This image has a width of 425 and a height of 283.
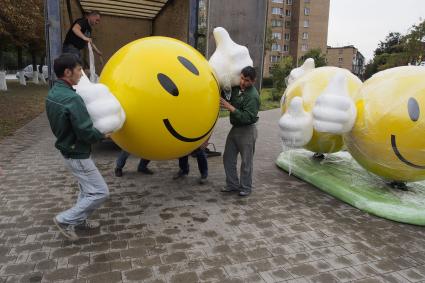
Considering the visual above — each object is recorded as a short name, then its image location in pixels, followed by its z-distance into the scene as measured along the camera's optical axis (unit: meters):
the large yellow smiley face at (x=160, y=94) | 3.67
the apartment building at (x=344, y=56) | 78.56
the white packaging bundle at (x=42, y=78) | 33.90
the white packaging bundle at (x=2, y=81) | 20.26
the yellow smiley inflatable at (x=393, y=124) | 4.45
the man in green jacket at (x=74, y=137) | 3.30
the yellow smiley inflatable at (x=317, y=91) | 5.49
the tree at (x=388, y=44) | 56.16
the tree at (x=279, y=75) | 22.09
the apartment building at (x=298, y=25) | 60.69
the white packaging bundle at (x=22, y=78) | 27.42
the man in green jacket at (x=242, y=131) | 4.62
